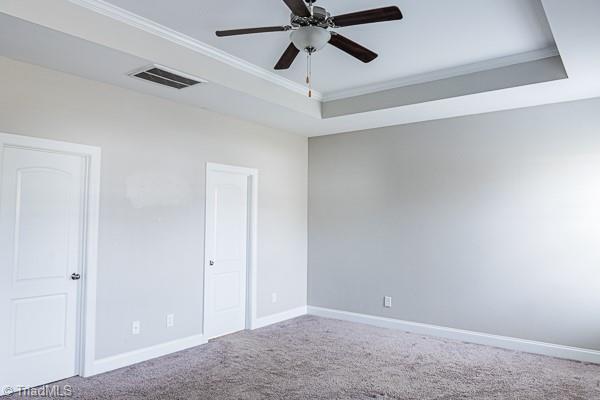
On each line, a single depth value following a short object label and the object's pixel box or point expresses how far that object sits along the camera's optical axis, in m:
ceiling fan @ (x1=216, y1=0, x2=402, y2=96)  2.41
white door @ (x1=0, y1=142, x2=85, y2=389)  3.28
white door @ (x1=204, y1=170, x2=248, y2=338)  4.87
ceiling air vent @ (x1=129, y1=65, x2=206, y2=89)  3.55
